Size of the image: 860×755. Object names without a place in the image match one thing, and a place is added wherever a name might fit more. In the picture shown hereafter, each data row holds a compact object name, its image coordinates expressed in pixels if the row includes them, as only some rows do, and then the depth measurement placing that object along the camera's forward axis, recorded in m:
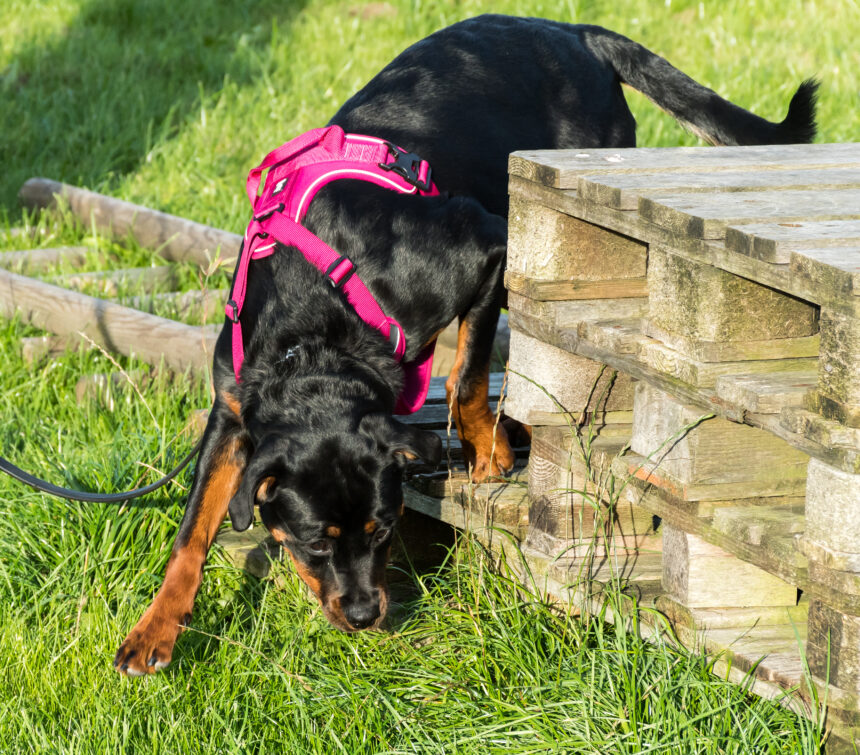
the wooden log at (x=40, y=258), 12.39
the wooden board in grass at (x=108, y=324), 9.66
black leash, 6.08
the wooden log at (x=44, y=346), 10.09
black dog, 6.03
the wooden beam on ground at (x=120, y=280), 11.66
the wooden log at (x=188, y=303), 10.74
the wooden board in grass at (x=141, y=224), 12.23
